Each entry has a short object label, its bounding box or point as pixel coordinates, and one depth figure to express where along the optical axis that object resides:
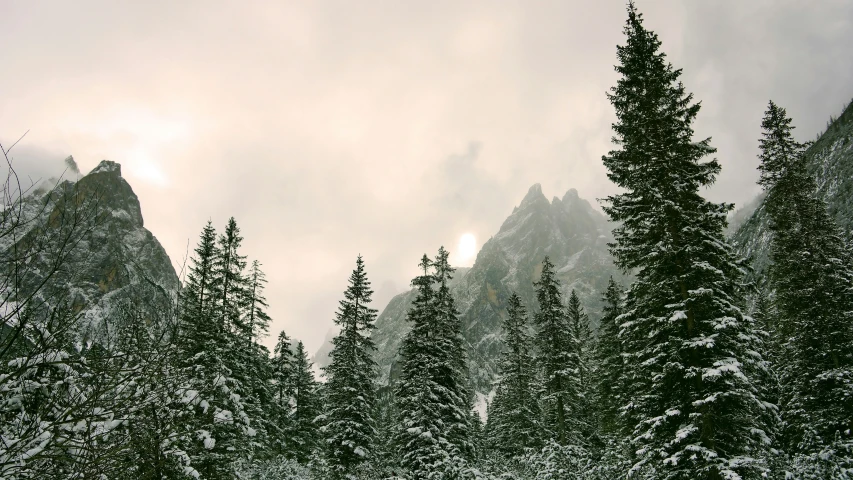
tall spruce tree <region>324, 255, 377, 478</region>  22.84
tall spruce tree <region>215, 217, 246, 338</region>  22.00
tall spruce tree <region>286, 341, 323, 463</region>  37.44
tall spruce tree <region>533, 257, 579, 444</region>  25.55
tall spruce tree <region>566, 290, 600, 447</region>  26.02
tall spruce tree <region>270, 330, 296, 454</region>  34.72
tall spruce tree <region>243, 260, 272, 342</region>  25.91
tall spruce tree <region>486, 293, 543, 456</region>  28.61
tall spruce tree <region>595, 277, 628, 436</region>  27.18
